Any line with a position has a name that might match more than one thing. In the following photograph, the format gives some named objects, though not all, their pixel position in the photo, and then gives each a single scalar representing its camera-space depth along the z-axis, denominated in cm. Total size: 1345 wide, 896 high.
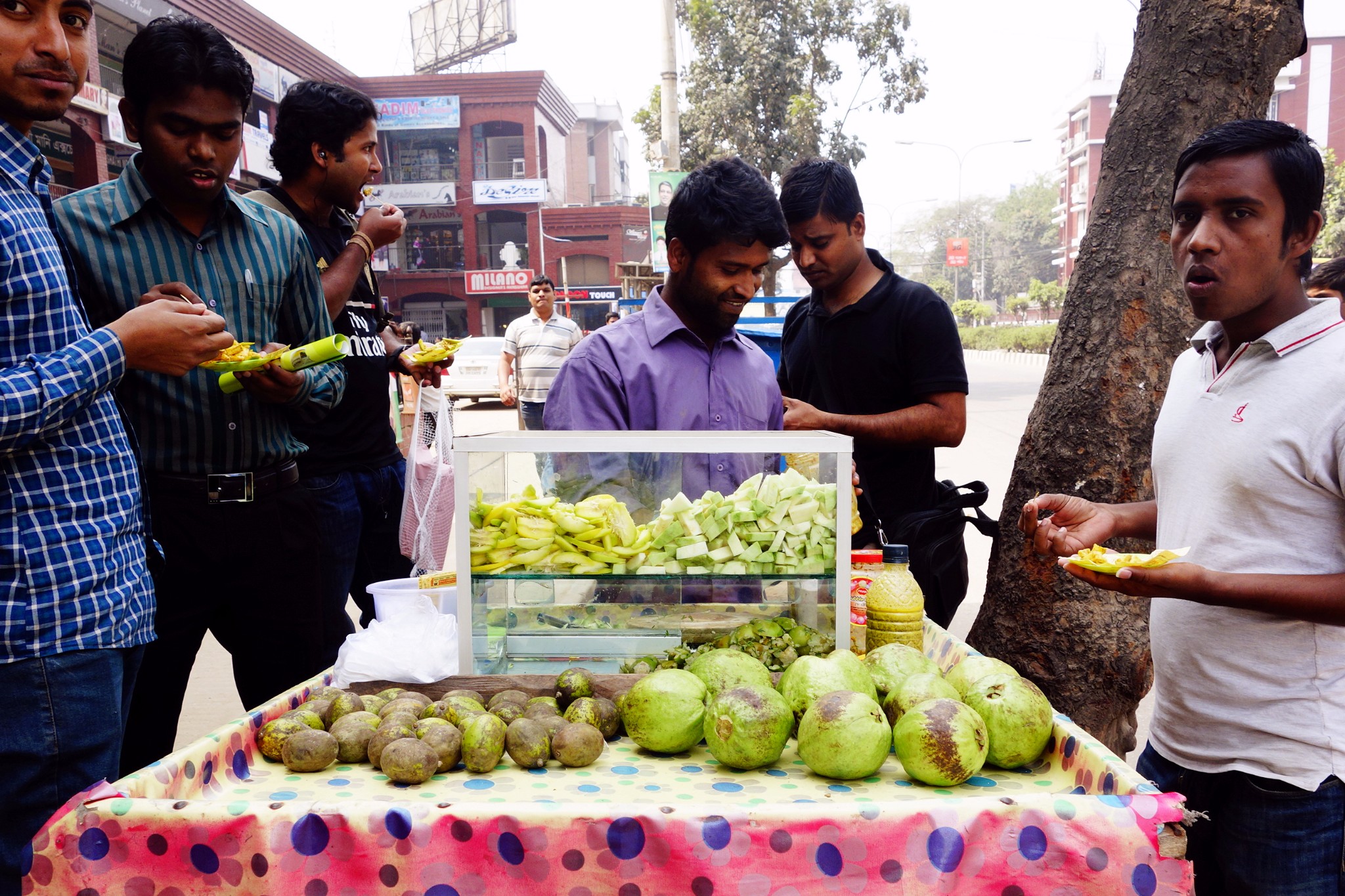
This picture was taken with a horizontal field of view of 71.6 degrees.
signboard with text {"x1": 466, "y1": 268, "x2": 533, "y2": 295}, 3507
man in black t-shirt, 301
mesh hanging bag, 327
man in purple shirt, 233
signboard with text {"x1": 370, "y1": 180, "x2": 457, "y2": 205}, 3491
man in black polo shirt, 293
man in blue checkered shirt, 156
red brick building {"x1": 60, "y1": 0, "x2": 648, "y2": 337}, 3475
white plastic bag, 200
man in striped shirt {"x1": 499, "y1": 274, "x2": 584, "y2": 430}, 941
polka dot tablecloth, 140
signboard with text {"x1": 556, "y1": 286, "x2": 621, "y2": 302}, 3638
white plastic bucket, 217
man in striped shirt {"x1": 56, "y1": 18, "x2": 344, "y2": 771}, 218
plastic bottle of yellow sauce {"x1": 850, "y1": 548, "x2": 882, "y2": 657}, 216
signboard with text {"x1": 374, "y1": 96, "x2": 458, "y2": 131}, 3434
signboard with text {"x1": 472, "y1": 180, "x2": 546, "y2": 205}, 3506
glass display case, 200
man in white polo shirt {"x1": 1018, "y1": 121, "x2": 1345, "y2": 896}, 165
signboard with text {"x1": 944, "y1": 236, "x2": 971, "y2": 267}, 5266
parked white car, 1931
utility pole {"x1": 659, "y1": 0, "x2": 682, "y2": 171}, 1233
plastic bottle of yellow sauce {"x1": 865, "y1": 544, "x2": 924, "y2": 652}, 214
